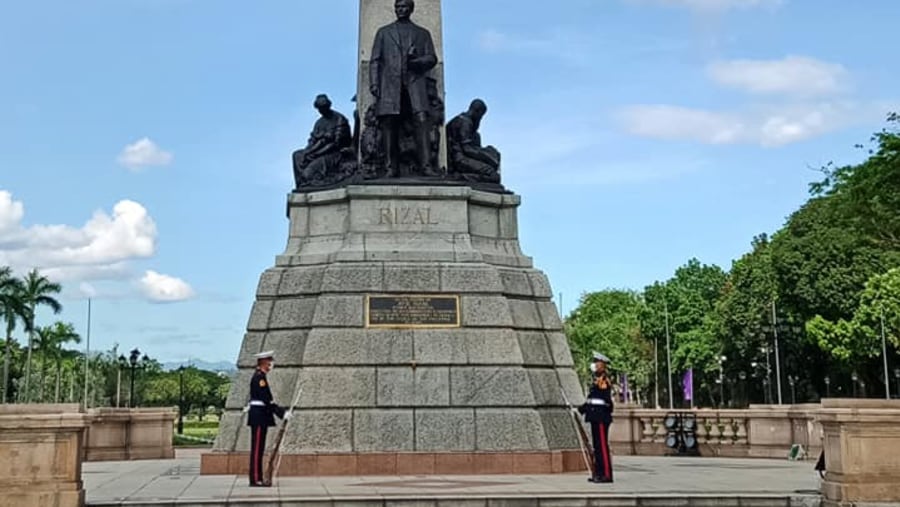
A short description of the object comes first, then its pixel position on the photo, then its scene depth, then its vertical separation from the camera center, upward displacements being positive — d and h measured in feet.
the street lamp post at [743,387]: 205.17 +1.91
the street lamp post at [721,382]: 199.72 +2.99
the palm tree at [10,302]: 242.78 +24.63
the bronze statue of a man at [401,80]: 53.11 +16.97
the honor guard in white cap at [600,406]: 42.89 -0.37
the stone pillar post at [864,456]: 34.96 -2.16
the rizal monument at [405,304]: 46.78 +4.77
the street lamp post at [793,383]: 182.24 +2.31
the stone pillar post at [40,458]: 34.53 -1.88
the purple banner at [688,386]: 184.55 +1.96
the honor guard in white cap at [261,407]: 42.55 -0.25
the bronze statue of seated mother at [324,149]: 55.57 +14.02
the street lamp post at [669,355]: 221.05 +9.44
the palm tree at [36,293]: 252.62 +28.22
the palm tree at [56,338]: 295.48 +19.51
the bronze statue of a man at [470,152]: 55.67 +13.79
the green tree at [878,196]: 96.22 +20.23
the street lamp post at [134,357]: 124.71 +5.76
